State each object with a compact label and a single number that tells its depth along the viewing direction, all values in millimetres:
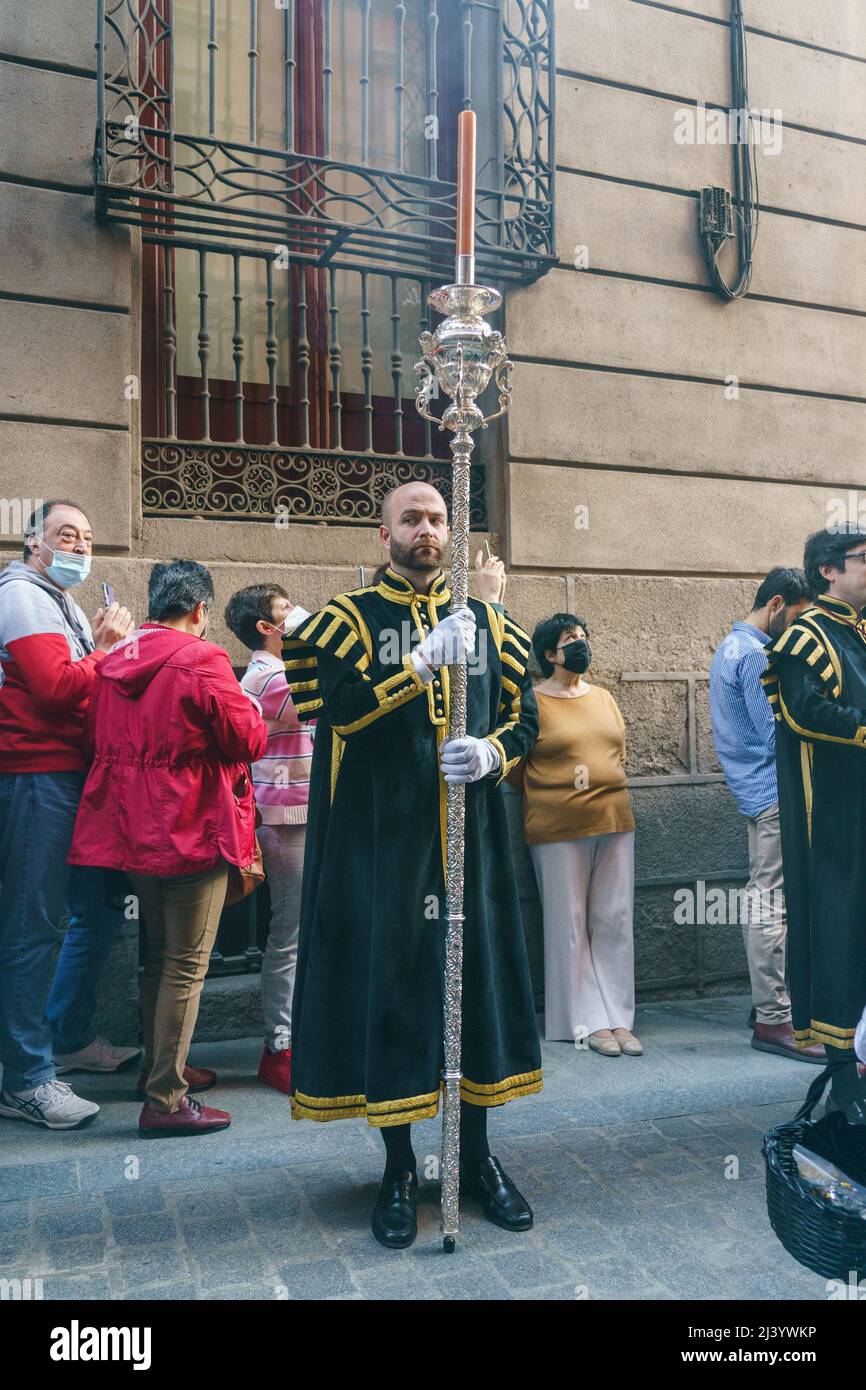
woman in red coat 4262
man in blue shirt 5684
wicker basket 2770
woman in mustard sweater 5629
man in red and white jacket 4352
